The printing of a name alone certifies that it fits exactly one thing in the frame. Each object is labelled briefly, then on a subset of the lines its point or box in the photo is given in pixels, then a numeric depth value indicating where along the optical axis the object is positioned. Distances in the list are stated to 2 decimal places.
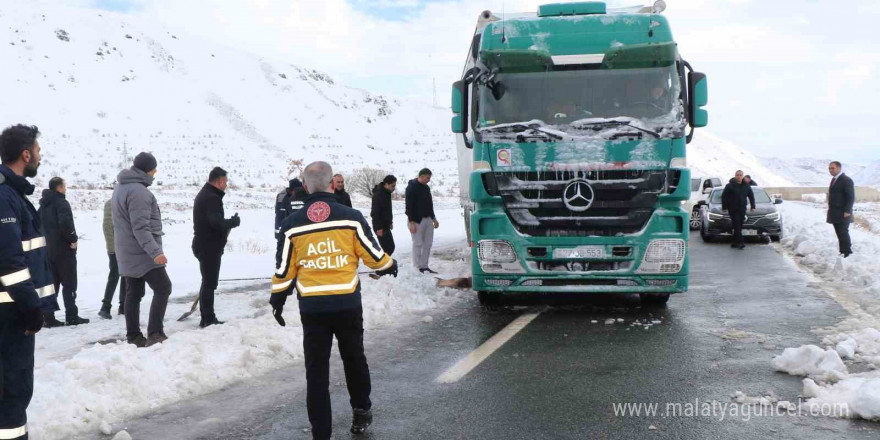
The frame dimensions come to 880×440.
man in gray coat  6.69
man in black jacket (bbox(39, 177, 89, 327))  8.23
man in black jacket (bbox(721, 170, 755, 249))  15.64
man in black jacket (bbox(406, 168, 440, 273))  12.13
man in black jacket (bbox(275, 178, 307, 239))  9.22
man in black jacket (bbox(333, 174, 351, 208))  10.66
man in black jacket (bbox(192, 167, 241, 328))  7.74
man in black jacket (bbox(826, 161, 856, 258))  12.12
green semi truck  7.56
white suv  21.37
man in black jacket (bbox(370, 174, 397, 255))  11.62
